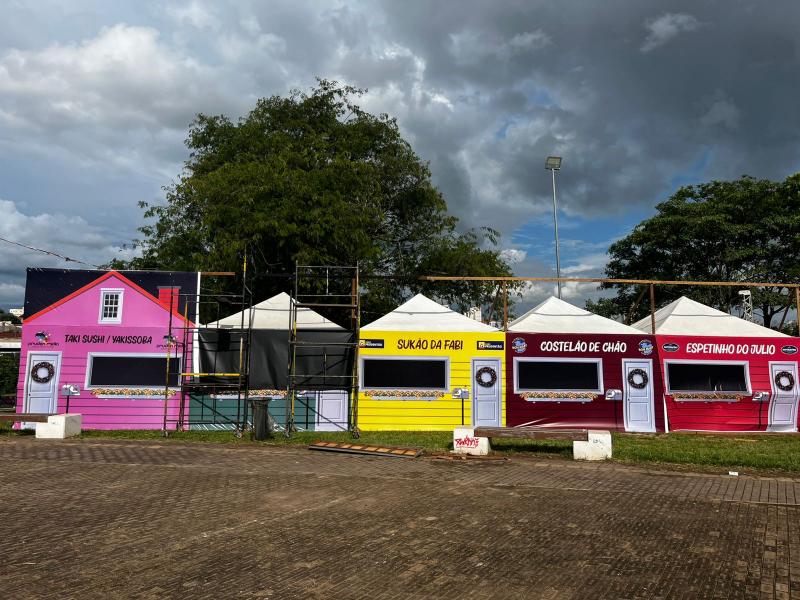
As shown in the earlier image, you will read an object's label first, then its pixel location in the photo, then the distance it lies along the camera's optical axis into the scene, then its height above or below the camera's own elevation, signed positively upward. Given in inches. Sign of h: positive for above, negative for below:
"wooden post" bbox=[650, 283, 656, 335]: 673.6 +74.7
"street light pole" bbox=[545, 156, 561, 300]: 1104.2 +401.0
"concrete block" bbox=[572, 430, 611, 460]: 470.3 -54.5
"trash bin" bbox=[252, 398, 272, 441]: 553.6 -40.1
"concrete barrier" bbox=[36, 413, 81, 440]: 547.8 -50.0
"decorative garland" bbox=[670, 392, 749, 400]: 679.1 -17.2
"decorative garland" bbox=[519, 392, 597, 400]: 670.5 -18.2
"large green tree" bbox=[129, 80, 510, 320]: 810.8 +261.6
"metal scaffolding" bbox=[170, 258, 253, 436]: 632.4 -10.8
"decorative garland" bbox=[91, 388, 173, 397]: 649.6 -18.3
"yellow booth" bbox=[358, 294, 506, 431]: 662.5 +3.2
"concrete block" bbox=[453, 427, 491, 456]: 483.5 -52.7
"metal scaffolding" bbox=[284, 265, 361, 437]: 600.7 +0.3
